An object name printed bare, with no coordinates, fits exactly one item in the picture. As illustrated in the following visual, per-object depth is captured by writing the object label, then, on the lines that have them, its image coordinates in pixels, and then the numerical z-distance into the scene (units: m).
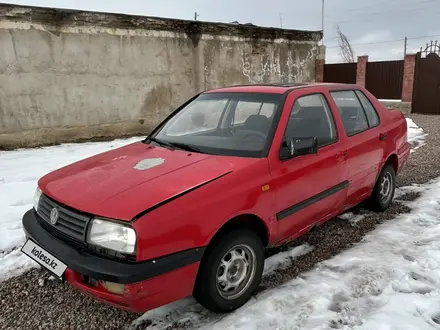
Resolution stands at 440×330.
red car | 2.22
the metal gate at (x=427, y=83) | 13.84
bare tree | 40.03
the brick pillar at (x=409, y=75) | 14.20
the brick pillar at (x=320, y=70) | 15.85
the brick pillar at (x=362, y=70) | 15.80
